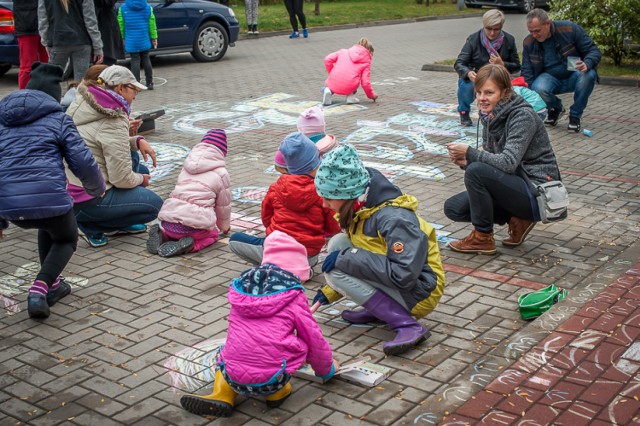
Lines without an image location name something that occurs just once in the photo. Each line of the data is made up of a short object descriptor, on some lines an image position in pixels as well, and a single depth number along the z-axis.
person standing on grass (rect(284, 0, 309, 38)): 20.62
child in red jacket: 5.84
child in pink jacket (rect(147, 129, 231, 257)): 6.54
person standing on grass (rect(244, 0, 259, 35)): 20.70
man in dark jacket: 10.14
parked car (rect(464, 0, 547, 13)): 28.59
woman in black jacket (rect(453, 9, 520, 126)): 10.36
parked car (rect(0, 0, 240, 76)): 16.12
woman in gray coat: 6.15
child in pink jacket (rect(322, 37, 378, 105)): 12.40
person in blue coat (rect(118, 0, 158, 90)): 13.76
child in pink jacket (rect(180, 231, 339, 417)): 4.04
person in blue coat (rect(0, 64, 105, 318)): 5.34
